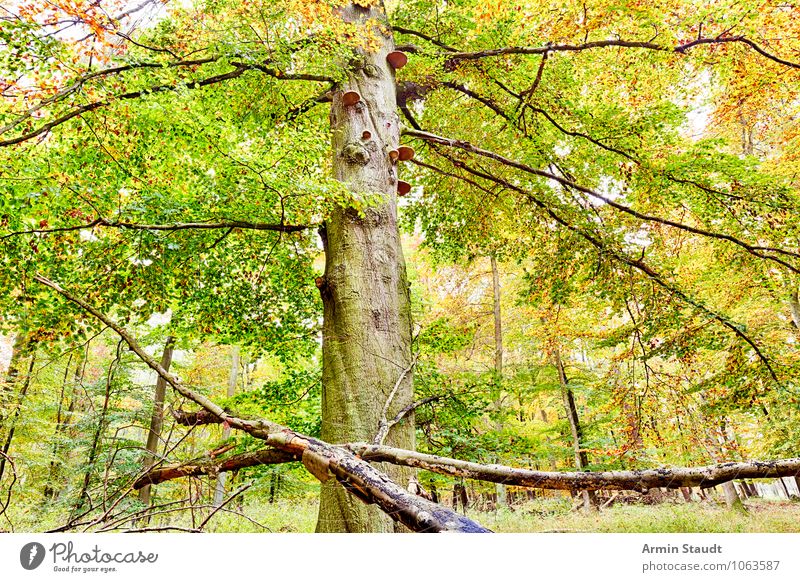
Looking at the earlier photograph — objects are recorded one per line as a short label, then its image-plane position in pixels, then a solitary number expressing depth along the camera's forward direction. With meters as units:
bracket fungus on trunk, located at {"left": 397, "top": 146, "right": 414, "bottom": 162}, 2.99
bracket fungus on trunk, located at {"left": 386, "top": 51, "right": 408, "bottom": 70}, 3.33
